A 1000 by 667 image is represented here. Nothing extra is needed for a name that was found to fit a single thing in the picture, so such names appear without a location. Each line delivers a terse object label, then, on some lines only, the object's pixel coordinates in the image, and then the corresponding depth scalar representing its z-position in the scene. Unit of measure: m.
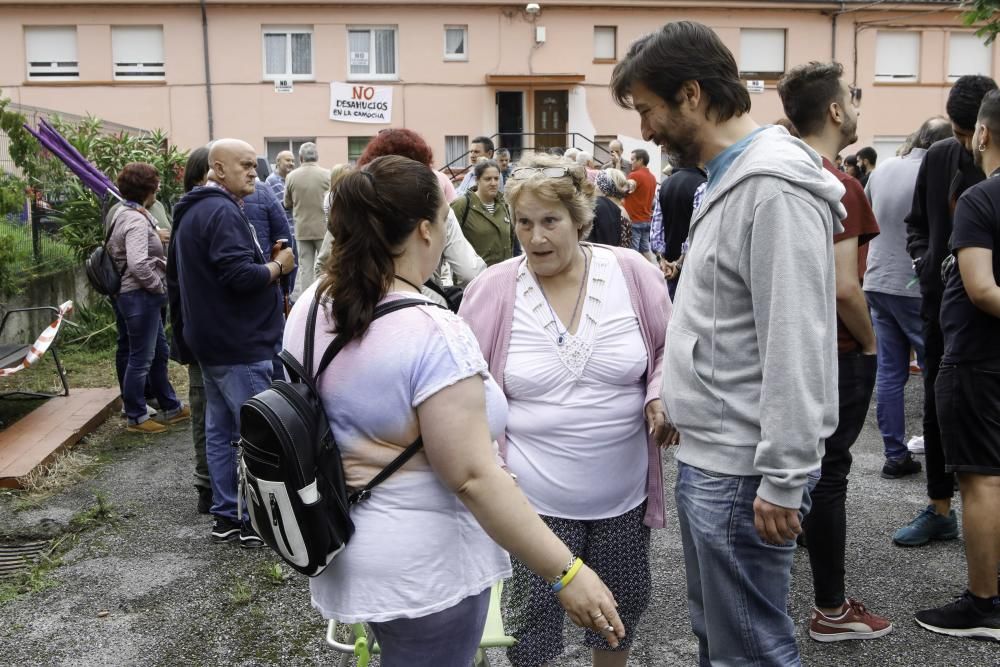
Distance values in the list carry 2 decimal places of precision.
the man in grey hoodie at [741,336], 2.02
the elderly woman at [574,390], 2.87
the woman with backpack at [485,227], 7.50
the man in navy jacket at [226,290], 4.51
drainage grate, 4.57
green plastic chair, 2.39
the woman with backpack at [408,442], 1.89
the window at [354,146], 26.67
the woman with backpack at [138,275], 6.60
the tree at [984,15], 7.36
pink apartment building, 25.84
